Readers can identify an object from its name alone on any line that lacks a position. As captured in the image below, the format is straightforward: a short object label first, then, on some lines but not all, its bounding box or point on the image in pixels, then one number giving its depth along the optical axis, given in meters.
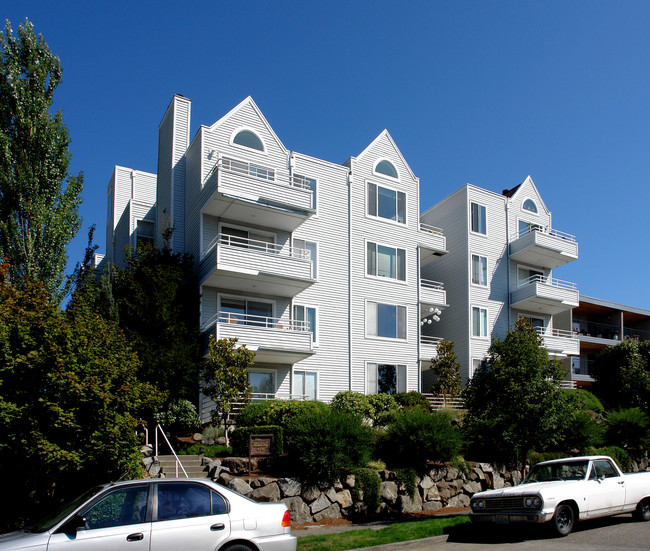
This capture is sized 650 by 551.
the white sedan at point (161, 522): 8.06
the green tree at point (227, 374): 21.88
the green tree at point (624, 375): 27.47
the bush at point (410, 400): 26.41
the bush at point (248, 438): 17.58
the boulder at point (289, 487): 15.61
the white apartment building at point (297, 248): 24.70
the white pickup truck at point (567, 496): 12.30
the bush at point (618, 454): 23.00
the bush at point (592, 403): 29.57
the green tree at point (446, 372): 29.36
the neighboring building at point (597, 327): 41.88
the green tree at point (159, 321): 21.50
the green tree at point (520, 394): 15.67
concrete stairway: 17.06
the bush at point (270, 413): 19.59
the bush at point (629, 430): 24.73
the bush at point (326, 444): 16.11
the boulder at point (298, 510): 15.40
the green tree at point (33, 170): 19.48
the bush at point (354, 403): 24.09
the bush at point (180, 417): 21.00
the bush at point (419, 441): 18.05
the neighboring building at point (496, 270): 32.81
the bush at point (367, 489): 16.52
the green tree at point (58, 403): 11.55
